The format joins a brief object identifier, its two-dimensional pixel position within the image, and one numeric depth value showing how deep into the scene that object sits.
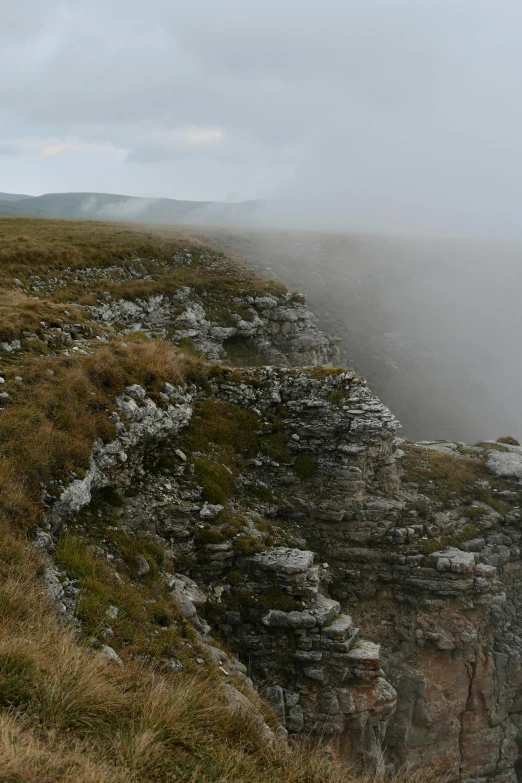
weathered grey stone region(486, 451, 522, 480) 21.08
